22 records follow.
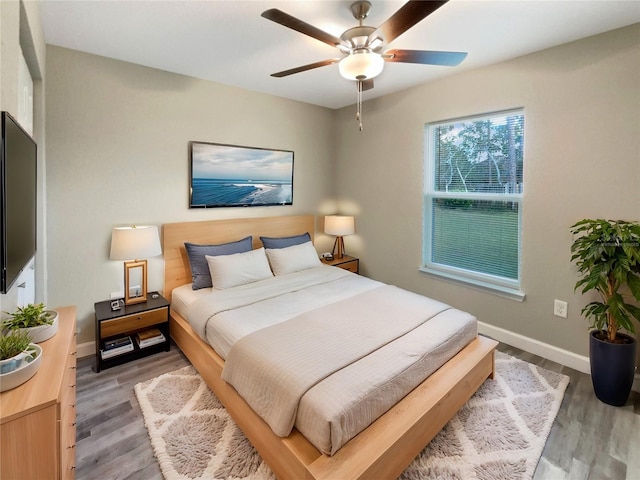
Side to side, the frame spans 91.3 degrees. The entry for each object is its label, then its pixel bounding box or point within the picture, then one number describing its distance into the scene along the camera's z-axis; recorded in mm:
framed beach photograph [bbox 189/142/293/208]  3305
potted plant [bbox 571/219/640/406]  2027
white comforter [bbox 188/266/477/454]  1494
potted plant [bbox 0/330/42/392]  1154
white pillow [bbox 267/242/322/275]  3404
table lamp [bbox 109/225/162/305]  2627
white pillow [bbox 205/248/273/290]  2947
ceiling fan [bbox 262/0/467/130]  1654
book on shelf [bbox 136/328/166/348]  2747
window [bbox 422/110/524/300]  2955
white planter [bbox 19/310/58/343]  1551
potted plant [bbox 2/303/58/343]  1519
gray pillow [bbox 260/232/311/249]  3615
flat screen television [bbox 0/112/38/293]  1104
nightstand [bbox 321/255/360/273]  4176
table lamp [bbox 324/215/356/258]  4137
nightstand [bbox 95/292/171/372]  2531
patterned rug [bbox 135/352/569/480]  1654
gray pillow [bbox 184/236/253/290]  3023
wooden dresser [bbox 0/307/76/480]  1042
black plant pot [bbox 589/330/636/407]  2102
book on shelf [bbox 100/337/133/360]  2563
